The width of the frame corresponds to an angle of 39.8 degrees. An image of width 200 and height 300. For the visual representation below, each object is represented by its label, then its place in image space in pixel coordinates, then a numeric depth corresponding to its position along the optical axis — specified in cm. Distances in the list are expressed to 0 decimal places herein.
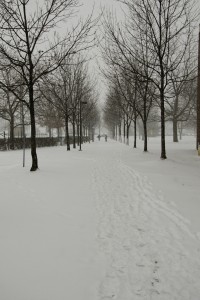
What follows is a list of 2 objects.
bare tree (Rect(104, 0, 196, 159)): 1398
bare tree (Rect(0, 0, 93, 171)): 1066
